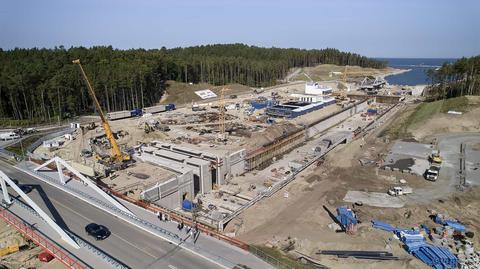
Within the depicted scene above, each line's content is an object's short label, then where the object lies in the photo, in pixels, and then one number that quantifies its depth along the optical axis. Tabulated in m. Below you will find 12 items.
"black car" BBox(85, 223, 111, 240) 26.81
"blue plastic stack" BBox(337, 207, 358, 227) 36.12
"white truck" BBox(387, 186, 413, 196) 44.44
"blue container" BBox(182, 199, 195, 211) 41.97
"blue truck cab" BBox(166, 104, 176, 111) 94.06
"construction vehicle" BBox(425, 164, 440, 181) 48.19
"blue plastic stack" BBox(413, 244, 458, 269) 29.95
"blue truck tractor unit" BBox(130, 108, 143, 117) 84.27
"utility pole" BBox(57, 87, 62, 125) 78.09
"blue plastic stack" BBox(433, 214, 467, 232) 35.91
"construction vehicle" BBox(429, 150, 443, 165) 54.12
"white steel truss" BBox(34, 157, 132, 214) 31.77
